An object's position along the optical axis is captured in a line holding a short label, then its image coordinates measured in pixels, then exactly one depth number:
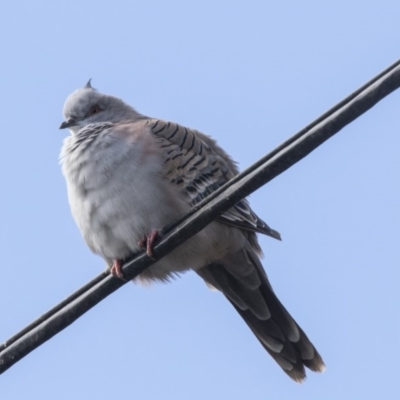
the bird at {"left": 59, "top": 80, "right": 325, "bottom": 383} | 10.88
